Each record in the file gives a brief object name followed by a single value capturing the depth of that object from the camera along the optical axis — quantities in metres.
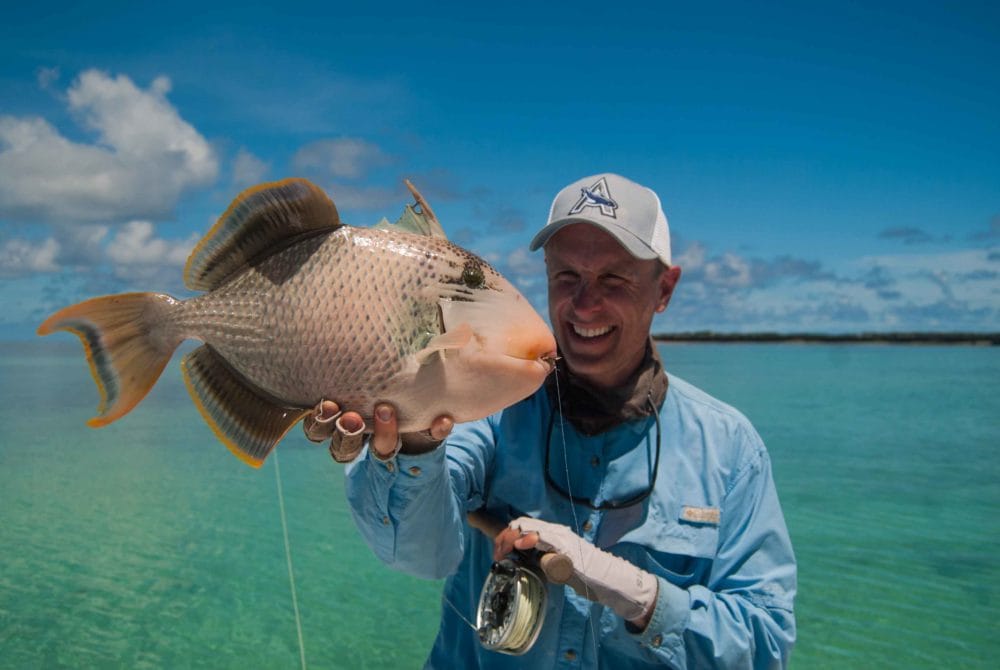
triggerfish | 0.76
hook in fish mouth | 0.79
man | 0.99
